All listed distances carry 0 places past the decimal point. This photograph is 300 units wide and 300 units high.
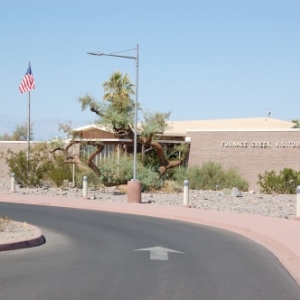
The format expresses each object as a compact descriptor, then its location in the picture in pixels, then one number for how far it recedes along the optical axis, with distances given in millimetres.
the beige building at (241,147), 43406
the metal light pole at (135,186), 30734
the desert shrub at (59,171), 42062
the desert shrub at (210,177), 43062
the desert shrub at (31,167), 41094
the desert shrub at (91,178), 38875
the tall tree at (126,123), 40031
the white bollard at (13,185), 37681
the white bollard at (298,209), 24181
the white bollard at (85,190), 33403
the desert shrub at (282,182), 38938
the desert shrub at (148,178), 38500
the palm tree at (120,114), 40156
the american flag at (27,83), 41781
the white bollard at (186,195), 29234
